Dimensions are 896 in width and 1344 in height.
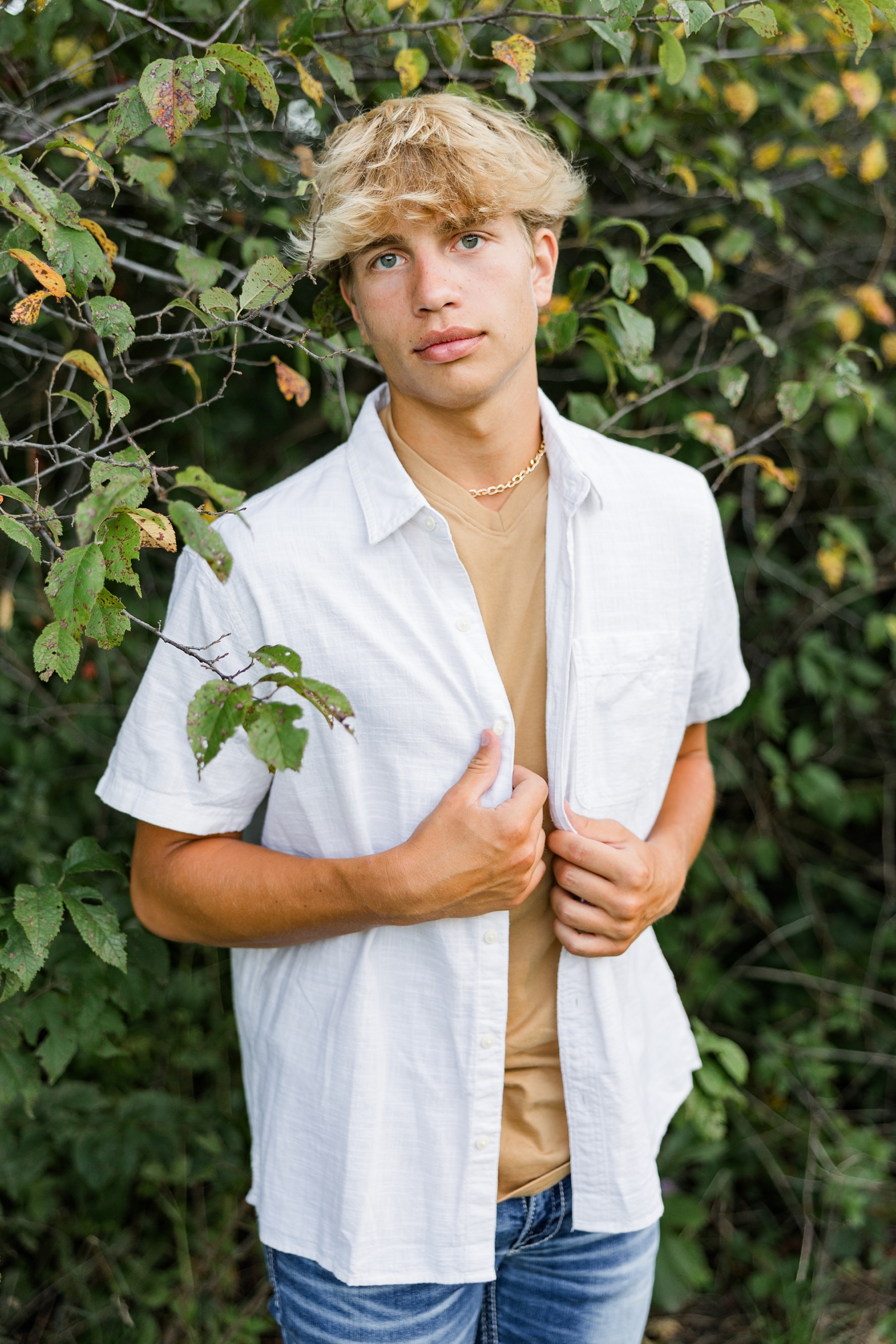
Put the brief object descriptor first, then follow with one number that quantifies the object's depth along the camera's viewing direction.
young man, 1.34
